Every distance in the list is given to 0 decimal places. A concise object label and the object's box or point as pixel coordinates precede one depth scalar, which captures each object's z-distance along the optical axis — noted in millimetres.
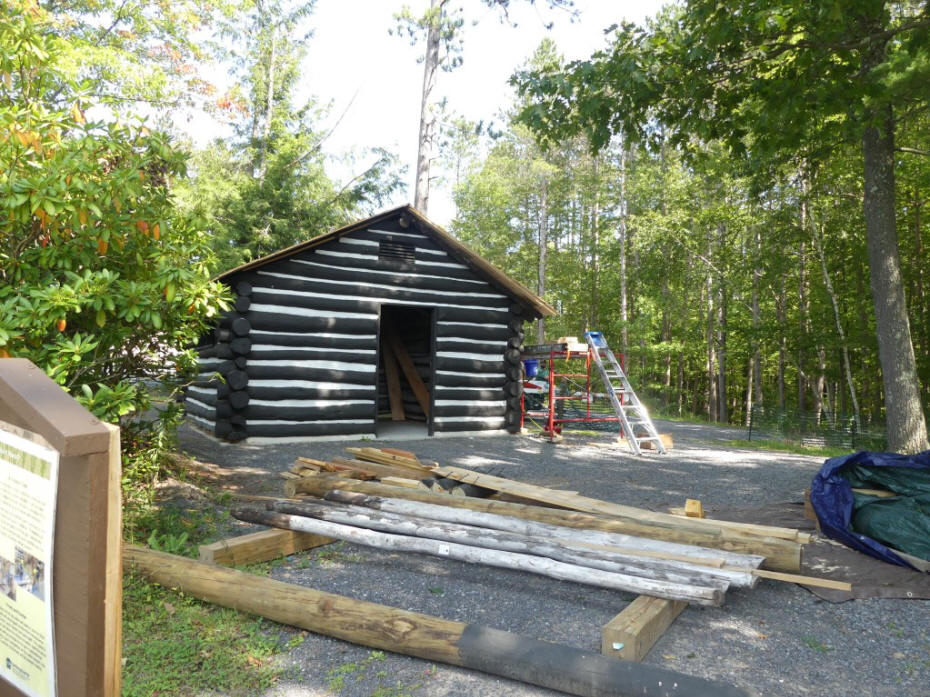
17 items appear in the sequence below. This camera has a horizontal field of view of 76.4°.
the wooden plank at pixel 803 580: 3703
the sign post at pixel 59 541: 1378
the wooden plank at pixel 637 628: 3273
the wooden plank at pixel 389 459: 6998
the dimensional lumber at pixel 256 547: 4536
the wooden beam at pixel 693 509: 5500
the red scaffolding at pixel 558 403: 12289
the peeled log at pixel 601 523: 4402
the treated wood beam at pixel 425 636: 2898
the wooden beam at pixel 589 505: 4832
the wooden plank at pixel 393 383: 16047
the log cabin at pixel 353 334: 10758
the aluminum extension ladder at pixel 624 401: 11578
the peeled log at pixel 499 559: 3691
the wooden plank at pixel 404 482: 6277
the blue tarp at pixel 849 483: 5234
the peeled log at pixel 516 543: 3877
